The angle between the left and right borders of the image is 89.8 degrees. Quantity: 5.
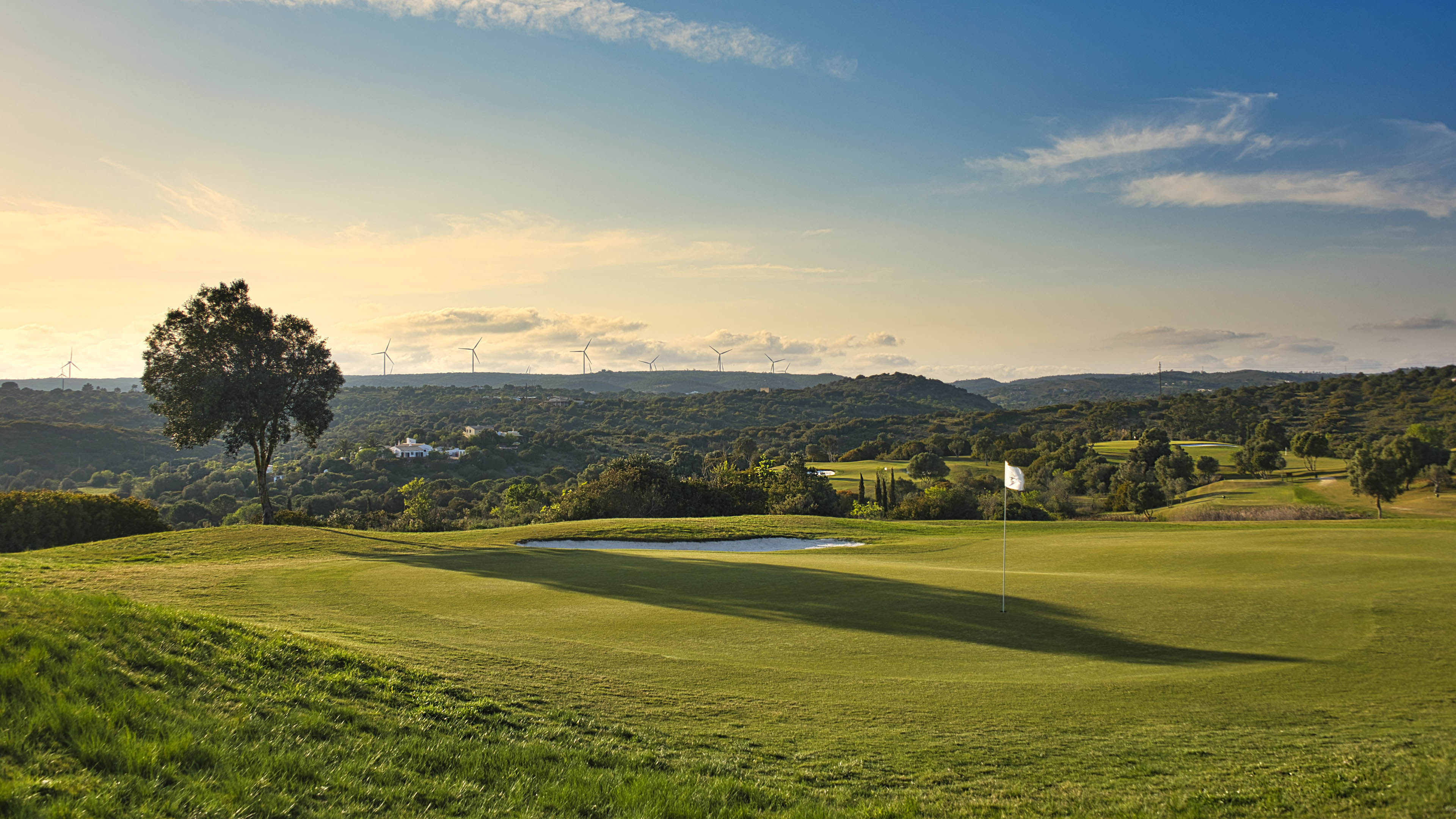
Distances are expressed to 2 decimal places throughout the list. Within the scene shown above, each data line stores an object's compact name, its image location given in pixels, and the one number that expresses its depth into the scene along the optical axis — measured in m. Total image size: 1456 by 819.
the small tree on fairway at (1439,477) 58.91
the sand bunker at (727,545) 31.38
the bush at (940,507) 53.44
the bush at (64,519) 32.22
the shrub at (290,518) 39.88
